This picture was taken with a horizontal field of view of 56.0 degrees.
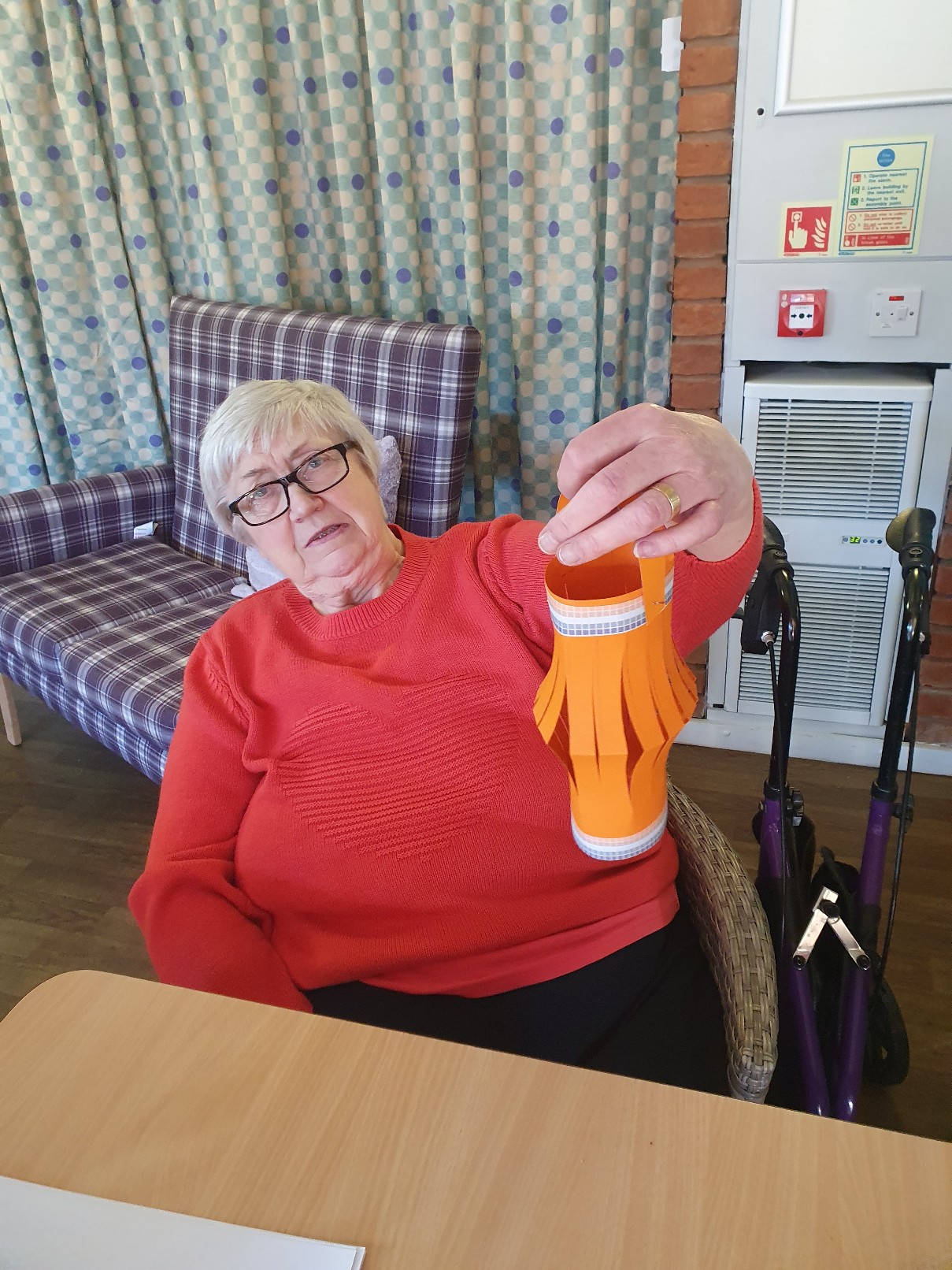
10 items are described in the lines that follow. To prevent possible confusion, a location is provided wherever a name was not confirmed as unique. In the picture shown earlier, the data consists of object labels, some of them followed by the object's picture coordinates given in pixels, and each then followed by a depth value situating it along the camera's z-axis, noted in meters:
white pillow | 2.12
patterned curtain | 2.10
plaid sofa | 2.05
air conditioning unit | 1.87
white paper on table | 0.53
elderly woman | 1.03
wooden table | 0.53
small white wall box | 1.78
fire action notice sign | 1.70
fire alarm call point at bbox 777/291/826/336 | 1.82
